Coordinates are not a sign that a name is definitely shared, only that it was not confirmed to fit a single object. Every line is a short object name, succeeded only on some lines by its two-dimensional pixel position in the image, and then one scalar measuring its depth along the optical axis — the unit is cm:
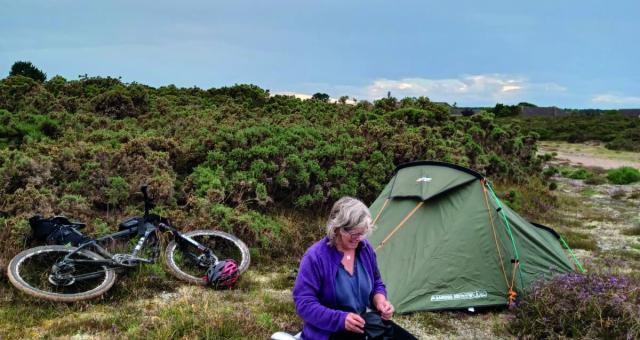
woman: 321
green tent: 607
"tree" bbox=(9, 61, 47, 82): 1942
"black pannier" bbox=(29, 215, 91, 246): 620
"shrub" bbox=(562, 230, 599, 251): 941
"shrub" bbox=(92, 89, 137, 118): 1191
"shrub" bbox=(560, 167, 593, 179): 2133
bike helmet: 632
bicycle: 571
